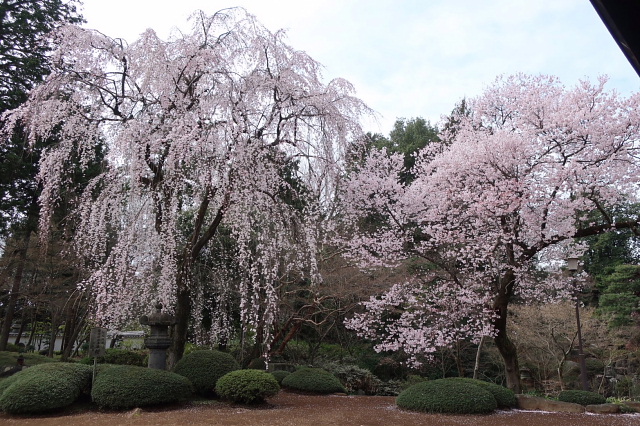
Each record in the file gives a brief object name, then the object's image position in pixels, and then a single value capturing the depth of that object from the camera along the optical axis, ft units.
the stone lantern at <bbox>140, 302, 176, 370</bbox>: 26.73
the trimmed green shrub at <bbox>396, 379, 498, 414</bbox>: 26.00
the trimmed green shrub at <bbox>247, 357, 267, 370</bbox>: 38.60
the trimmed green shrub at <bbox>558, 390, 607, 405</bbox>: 29.27
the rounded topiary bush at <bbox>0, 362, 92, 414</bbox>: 21.80
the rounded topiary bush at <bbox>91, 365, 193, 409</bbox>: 23.16
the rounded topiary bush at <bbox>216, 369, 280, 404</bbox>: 25.72
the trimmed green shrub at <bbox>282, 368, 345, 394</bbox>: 33.22
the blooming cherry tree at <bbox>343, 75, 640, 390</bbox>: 27.43
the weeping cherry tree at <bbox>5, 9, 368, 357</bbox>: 23.54
